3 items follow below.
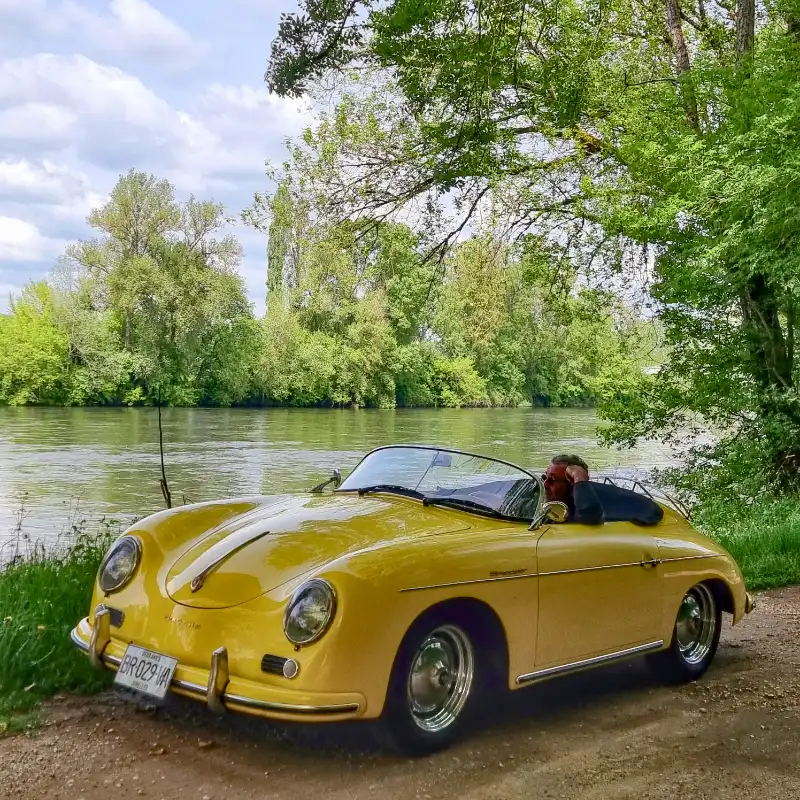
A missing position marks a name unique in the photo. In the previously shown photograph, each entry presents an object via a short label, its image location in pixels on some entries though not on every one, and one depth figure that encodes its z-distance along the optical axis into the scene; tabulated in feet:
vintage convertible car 11.43
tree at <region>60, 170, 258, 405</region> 155.02
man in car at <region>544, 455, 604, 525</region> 15.94
